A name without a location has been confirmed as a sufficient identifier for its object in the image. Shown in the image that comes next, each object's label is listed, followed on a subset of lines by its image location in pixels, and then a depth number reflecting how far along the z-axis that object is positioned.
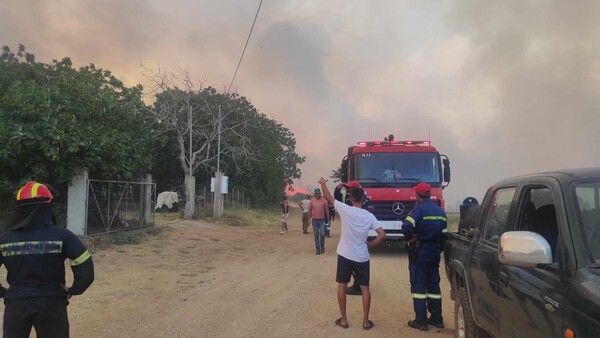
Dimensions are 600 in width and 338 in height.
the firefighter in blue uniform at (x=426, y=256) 5.89
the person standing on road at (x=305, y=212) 20.03
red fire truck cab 12.23
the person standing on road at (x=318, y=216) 12.98
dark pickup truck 2.45
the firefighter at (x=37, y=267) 3.20
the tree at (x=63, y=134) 12.15
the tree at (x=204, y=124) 28.11
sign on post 26.45
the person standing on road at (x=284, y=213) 20.52
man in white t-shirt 5.75
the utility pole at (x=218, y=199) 26.48
